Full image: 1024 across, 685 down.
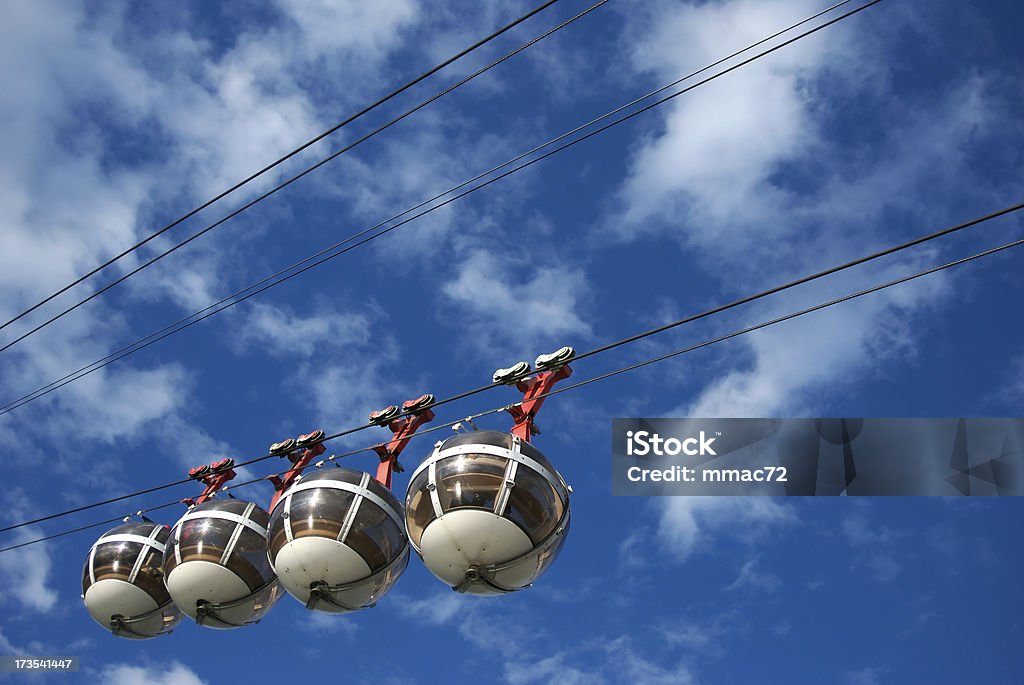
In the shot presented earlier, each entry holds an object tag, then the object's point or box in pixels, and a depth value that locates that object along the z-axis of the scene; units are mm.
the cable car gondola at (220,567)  17156
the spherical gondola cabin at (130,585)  18812
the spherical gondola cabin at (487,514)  14617
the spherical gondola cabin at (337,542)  15688
